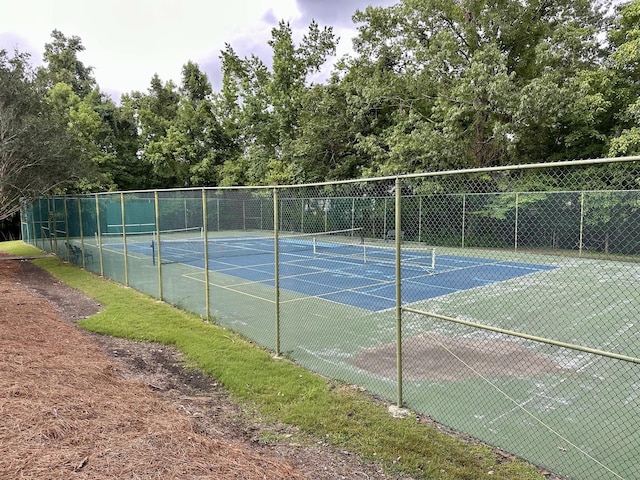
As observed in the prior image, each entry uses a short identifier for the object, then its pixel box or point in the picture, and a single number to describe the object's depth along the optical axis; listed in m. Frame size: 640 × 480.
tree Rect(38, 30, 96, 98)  40.56
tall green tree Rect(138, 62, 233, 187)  35.97
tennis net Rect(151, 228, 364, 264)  11.86
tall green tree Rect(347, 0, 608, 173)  18.58
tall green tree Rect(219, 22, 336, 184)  30.58
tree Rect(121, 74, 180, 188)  36.06
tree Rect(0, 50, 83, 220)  13.20
